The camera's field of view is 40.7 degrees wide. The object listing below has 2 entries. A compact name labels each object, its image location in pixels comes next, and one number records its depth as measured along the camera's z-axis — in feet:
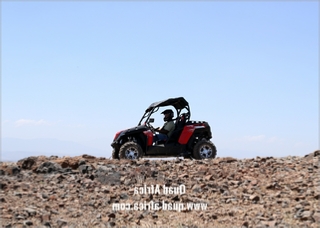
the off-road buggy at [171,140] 42.09
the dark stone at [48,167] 33.23
